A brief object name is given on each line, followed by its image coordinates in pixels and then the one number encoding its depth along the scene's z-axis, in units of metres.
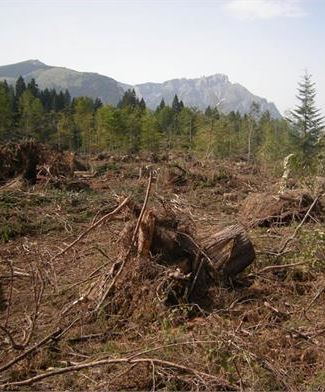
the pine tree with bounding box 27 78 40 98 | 57.37
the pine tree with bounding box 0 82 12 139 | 36.26
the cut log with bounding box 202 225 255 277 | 5.05
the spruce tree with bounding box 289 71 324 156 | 34.03
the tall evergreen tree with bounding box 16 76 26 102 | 60.50
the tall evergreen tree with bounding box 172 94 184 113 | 66.20
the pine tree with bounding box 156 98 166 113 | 59.39
